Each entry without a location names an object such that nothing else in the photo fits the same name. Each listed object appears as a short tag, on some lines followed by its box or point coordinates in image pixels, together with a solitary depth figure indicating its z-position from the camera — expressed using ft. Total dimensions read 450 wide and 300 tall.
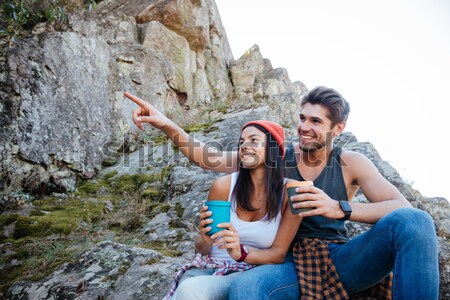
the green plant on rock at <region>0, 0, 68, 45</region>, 12.77
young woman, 6.60
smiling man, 5.97
